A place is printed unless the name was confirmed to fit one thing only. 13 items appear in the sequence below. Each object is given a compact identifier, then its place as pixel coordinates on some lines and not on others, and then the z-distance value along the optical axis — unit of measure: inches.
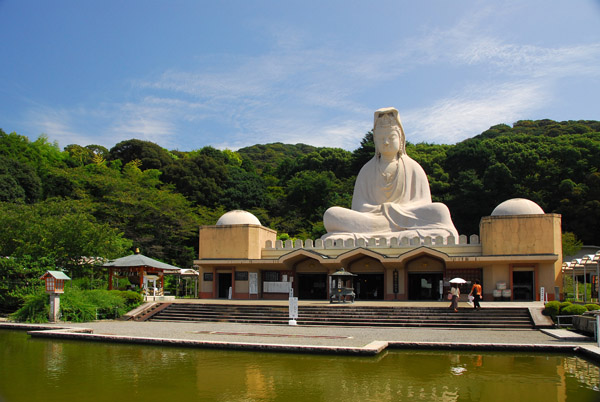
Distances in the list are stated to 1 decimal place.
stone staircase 735.1
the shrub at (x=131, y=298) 907.4
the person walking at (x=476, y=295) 779.4
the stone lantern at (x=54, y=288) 774.5
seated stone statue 1097.4
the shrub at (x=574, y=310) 684.1
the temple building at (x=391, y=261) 934.4
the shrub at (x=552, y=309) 718.0
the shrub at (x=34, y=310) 797.2
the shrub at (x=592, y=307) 699.0
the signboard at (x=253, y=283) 1073.5
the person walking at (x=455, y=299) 768.3
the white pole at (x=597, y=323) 526.3
